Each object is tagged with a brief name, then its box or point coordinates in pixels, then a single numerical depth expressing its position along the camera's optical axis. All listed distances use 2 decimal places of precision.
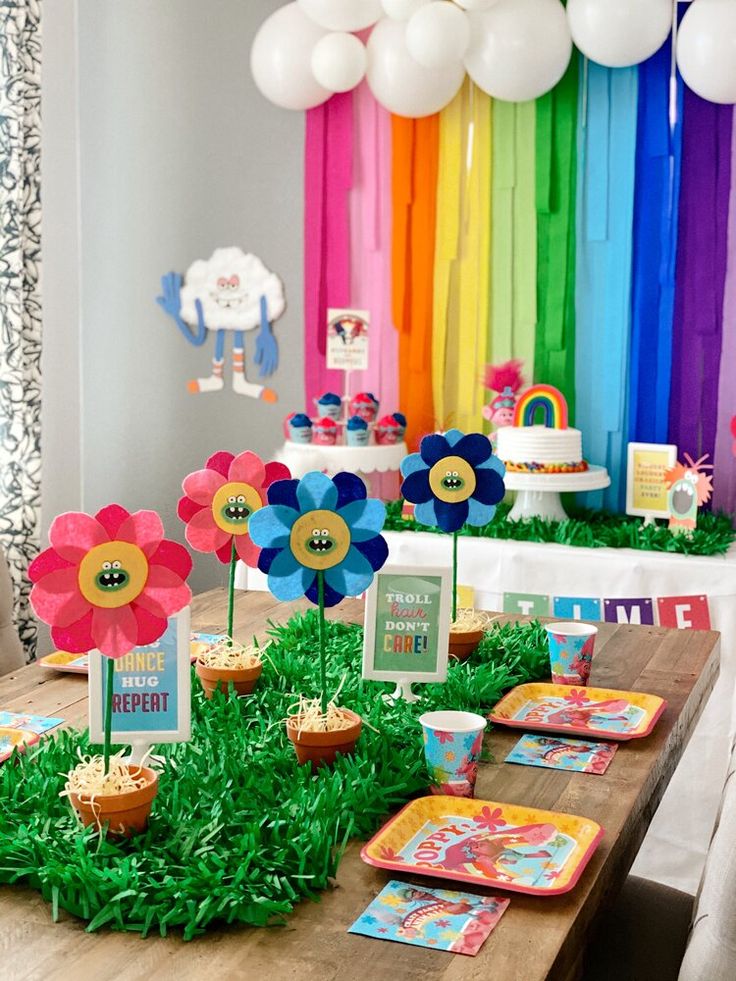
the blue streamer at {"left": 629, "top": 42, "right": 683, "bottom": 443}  3.28
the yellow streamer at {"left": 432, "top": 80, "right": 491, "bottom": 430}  3.49
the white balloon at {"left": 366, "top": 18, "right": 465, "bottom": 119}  3.30
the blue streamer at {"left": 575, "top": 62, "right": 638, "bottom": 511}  3.33
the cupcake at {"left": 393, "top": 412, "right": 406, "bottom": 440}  3.46
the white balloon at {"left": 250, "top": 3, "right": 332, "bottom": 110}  3.46
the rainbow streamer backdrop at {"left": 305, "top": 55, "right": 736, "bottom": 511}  3.30
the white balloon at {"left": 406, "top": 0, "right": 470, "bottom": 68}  3.11
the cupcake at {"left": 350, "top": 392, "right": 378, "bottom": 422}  3.47
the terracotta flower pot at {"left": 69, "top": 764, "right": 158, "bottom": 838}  1.24
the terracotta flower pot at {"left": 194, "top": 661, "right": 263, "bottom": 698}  1.74
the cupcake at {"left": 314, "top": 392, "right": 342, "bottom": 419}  3.46
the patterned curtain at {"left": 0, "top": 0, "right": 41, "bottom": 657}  3.33
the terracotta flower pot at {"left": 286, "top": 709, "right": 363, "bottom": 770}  1.45
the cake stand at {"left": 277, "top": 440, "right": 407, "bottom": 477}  3.37
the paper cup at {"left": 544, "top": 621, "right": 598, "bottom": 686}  1.88
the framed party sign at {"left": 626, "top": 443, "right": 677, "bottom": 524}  3.31
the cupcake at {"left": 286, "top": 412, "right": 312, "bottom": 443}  3.46
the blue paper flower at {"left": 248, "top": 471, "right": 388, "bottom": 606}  1.51
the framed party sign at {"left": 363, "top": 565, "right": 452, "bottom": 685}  1.71
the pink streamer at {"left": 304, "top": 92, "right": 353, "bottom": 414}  3.63
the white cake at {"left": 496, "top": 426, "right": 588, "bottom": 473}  3.24
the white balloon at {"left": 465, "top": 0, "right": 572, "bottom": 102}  3.18
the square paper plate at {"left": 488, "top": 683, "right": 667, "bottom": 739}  1.68
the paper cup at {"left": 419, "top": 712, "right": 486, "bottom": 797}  1.41
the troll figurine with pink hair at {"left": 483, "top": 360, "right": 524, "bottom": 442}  3.46
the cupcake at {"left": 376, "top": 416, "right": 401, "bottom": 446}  3.45
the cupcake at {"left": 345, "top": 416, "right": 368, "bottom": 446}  3.41
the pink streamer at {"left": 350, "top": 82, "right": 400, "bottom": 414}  3.59
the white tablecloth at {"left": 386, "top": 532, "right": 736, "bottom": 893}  2.82
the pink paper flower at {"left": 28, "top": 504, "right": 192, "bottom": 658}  1.24
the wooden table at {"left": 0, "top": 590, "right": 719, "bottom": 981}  1.05
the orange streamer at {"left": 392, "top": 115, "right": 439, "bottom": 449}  3.54
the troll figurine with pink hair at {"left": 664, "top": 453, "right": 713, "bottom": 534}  3.16
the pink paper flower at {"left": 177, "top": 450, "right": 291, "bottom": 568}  1.83
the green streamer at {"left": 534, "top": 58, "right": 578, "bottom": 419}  3.38
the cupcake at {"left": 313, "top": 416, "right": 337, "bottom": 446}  3.45
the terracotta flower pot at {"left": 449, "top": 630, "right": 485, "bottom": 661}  1.98
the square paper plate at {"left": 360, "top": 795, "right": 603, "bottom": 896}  1.22
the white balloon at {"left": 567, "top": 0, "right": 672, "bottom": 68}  3.09
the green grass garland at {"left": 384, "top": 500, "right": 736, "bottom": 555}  3.04
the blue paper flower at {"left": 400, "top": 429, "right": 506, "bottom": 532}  1.96
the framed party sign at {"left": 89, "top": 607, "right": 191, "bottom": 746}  1.42
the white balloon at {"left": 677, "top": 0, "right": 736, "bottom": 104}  3.04
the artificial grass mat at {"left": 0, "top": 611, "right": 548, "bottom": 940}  1.13
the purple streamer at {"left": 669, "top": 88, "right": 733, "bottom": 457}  3.25
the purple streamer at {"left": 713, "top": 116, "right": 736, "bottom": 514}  3.27
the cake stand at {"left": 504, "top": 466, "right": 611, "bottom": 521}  3.21
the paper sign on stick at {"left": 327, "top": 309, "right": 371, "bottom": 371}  3.67
